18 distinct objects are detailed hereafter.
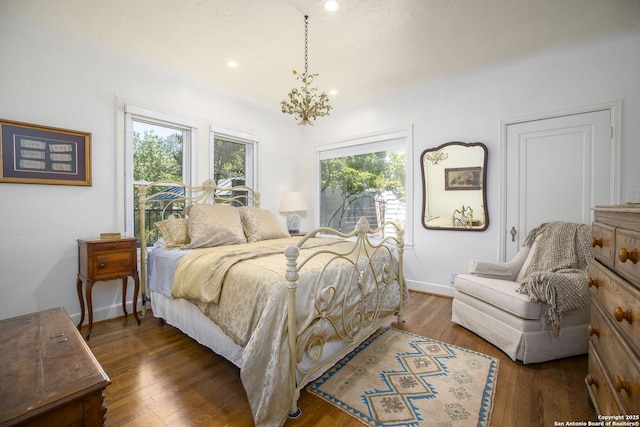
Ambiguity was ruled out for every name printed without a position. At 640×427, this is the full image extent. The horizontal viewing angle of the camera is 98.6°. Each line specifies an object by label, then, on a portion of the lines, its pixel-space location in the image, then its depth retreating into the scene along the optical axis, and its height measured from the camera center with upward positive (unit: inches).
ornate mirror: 128.2 +12.4
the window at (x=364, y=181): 156.6 +18.7
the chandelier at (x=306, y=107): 96.8 +37.6
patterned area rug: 58.2 -42.8
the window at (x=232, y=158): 148.0 +30.4
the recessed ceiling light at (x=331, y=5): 82.7 +63.0
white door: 103.4 +16.6
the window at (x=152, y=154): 115.1 +26.1
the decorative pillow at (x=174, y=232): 106.5 -8.2
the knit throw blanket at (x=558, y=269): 75.6 -18.1
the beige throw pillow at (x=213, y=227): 106.1 -6.3
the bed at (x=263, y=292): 56.1 -21.5
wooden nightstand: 92.9 -18.1
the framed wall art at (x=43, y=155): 88.7 +19.4
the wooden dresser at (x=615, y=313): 39.8 -16.8
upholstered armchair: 76.5 -25.9
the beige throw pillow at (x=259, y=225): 125.2 -6.5
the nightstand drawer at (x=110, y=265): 93.3 -18.9
